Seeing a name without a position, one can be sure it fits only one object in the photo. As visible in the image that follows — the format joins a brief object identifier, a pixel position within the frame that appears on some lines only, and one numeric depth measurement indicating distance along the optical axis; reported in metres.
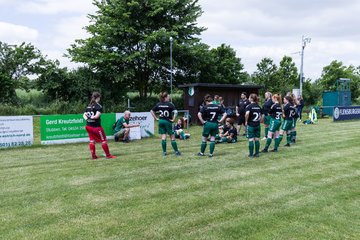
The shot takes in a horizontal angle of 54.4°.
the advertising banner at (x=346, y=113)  24.78
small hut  21.70
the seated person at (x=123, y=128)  14.64
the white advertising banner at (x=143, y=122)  15.30
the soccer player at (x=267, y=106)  12.90
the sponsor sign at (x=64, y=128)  13.77
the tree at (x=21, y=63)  30.19
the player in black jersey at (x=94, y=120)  10.06
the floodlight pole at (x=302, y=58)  39.56
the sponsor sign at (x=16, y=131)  12.82
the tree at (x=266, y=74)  47.56
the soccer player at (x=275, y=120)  11.67
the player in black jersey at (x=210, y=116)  10.22
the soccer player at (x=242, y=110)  15.64
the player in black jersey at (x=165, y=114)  10.66
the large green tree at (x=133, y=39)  29.77
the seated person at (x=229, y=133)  13.90
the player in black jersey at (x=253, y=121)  10.37
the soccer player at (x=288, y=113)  12.38
